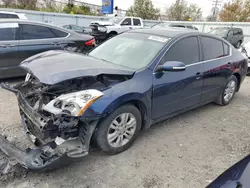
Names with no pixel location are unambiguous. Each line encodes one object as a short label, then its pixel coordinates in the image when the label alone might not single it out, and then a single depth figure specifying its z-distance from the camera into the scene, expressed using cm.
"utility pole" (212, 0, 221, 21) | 4994
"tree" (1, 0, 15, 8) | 2520
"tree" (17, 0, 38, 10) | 2598
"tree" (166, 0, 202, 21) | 4069
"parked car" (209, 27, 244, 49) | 1614
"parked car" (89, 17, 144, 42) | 1449
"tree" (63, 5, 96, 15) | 3038
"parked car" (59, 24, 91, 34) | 1501
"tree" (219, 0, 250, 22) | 3030
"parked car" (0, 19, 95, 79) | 521
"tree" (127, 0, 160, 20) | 3509
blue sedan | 239
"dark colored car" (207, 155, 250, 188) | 157
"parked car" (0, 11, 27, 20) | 889
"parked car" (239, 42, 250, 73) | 787
